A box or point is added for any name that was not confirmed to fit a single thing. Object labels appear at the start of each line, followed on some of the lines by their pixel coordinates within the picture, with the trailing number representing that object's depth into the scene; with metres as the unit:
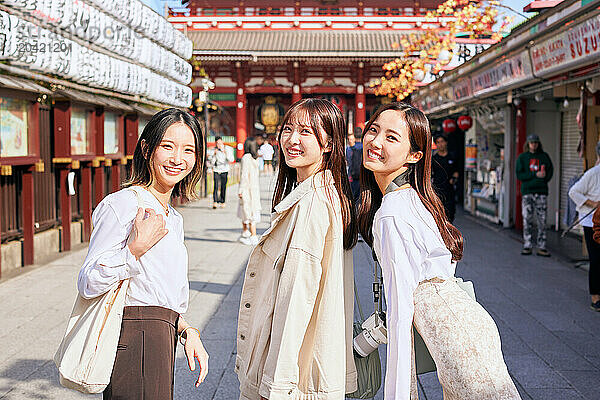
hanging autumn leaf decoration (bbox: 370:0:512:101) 14.52
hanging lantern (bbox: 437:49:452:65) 14.23
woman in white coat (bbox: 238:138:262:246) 10.49
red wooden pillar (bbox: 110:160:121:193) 12.24
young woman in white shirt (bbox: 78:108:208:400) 2.34
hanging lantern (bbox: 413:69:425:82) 16.27
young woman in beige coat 2.51
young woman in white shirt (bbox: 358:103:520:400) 2.38
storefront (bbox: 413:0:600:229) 7.85
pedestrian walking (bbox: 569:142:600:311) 6.60
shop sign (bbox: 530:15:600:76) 6.99
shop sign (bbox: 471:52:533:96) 9.43
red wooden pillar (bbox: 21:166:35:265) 8.37
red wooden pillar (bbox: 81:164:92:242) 10.73
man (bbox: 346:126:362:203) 11.26
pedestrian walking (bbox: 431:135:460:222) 7.33
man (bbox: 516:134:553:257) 9.48
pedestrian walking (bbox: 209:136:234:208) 16.58
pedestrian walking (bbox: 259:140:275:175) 27.02
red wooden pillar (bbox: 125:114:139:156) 13.03
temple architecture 24.53
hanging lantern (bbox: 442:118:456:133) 16.48
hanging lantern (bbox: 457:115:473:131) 15.02
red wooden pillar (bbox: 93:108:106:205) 11.03
